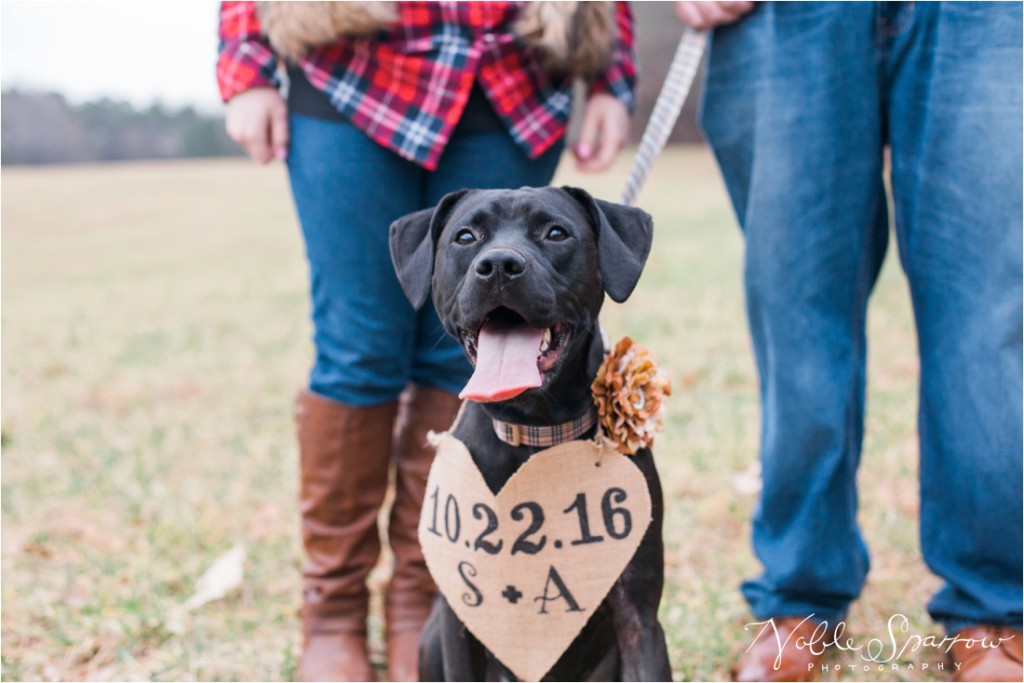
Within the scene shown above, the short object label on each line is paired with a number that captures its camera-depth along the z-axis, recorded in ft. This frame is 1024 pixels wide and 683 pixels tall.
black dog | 6.50
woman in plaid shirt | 7.96
